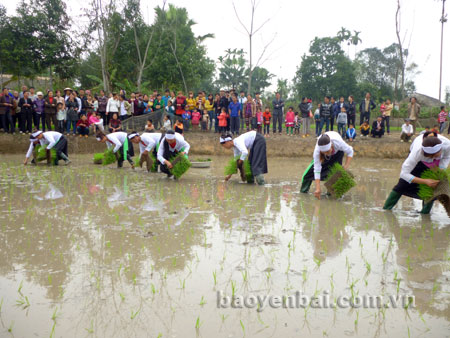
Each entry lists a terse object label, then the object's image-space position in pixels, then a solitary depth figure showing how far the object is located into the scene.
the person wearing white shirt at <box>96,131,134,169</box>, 9.83
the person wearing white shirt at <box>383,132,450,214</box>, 5.02
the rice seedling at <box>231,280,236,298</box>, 3.08
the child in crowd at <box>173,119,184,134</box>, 13.43
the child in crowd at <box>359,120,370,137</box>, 14.82
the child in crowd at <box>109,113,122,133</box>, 12.93
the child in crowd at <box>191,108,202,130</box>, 14.95
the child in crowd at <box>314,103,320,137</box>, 14.61
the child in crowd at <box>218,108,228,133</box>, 14.30
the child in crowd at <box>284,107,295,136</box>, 15.49
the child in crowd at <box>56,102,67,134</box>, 13.10
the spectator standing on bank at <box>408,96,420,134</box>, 14.91
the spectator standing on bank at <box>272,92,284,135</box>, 14.34
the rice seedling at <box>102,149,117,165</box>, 10.13
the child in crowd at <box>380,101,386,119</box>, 15.11
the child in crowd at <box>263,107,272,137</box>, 14.95
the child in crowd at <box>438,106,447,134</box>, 15.57
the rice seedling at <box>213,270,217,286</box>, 3.28
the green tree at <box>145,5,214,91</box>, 21.18
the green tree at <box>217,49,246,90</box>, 37.75
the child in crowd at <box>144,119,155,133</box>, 11.85
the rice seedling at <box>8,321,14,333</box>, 2.62
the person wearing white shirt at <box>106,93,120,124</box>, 13.77
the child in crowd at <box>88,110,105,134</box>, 13.73
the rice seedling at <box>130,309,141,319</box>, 2.74
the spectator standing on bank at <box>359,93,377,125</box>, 14.62
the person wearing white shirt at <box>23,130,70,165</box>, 10.11
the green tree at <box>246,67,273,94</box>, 39.47
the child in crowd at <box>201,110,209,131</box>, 15.04
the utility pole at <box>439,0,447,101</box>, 25.48
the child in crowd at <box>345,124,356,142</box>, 14.22
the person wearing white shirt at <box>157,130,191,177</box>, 8.09
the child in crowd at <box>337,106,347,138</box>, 14.14
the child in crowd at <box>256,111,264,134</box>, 14.53
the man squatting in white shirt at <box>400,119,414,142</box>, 13.96
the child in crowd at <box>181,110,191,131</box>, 14.85
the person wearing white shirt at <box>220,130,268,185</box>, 7.64
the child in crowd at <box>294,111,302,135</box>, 15.98
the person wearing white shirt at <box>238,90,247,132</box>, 14.35
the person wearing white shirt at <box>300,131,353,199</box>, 6.22
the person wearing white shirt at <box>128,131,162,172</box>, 8.80
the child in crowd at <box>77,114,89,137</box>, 13.68
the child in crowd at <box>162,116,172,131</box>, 13.78
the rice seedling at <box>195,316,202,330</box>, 2.62
